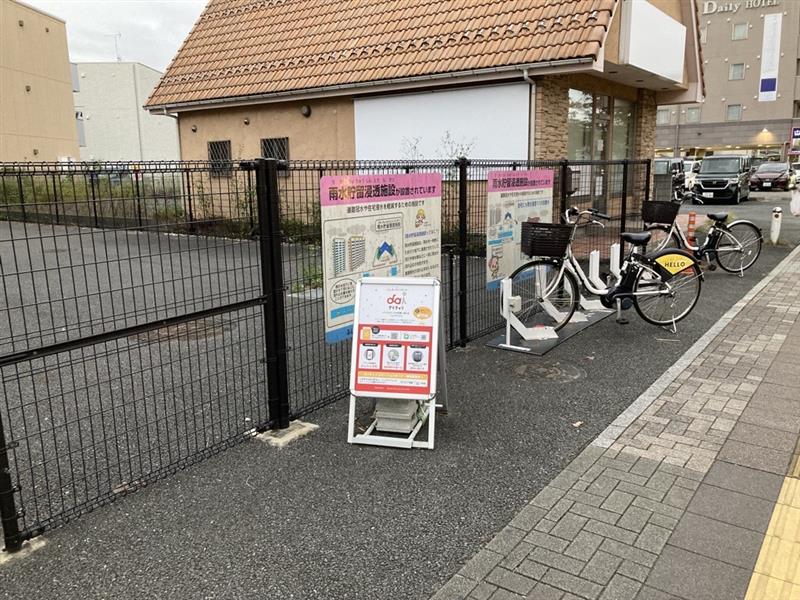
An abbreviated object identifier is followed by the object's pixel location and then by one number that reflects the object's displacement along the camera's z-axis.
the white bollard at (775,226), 12.39
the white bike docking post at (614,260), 7.41
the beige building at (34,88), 31.56
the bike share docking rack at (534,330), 5.99
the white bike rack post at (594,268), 7.06
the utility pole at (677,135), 57.50
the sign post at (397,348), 4.10
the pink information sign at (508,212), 6.05
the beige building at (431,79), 11.09
